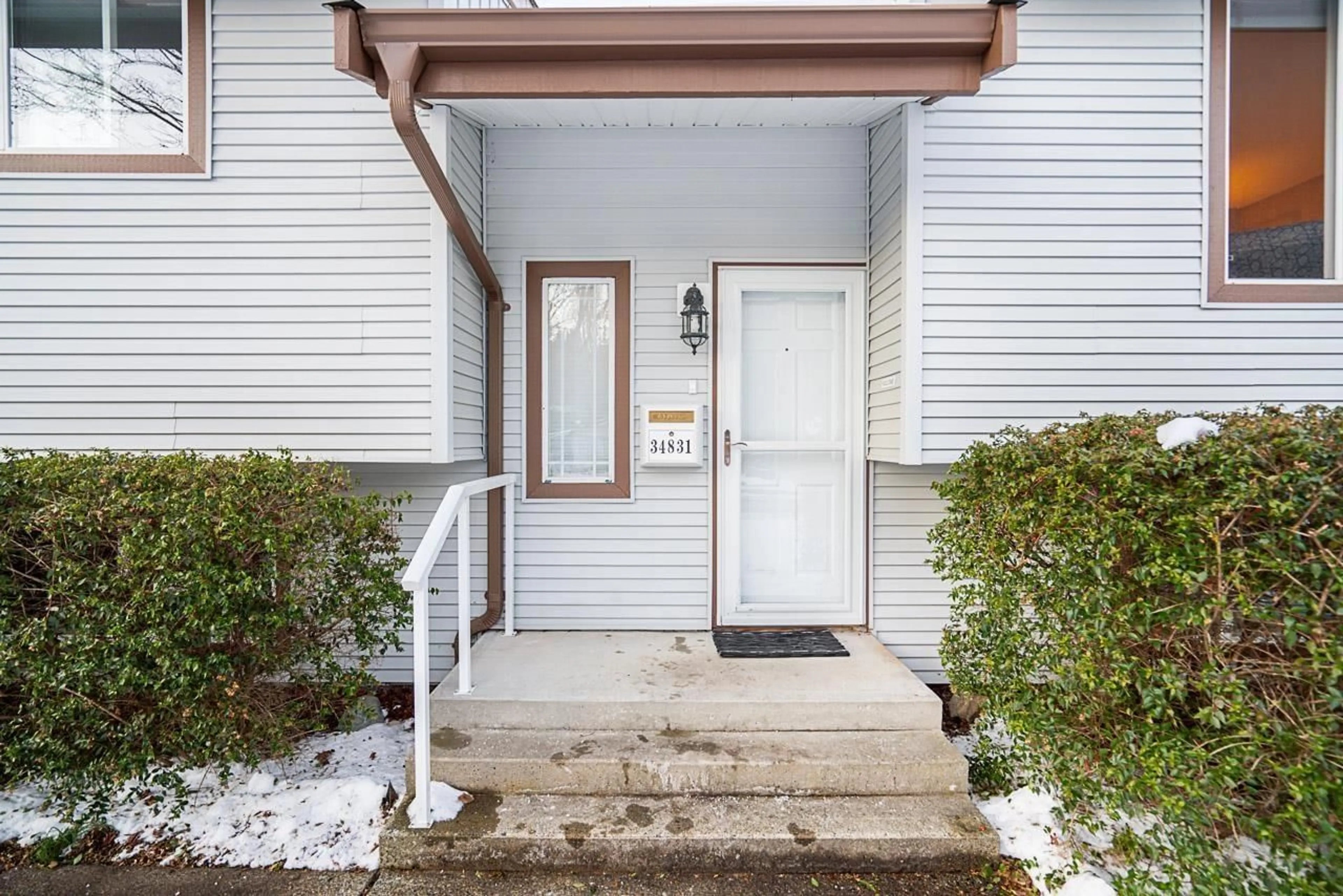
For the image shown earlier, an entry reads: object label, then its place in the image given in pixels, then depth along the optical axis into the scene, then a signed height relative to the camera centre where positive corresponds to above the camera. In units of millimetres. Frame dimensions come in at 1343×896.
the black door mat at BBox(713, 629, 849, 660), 3283 -1118
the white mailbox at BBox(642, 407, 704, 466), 3613 +31
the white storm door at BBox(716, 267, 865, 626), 3707 -65
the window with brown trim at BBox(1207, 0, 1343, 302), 3240 +1594
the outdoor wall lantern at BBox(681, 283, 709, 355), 3545 +717
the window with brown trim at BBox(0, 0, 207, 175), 3197 +1881
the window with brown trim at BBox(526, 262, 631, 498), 3691 +365
